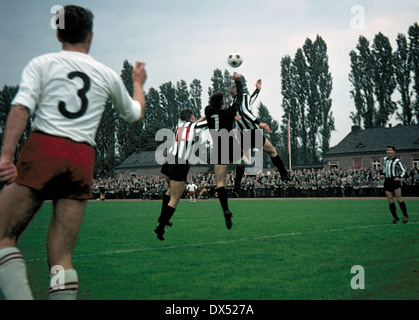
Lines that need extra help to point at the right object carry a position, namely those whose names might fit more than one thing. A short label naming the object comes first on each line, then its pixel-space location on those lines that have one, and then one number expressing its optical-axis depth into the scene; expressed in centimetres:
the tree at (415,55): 5412
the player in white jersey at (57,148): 315
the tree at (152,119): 8250
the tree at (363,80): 5778
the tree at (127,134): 7725
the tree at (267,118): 10112
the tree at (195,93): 8006
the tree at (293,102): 6191
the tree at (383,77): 5628
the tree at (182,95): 8094
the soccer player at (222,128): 798
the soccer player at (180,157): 838
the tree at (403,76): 5541
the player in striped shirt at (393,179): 1456
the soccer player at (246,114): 838
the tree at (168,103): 8194
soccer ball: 827
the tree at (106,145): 7428
